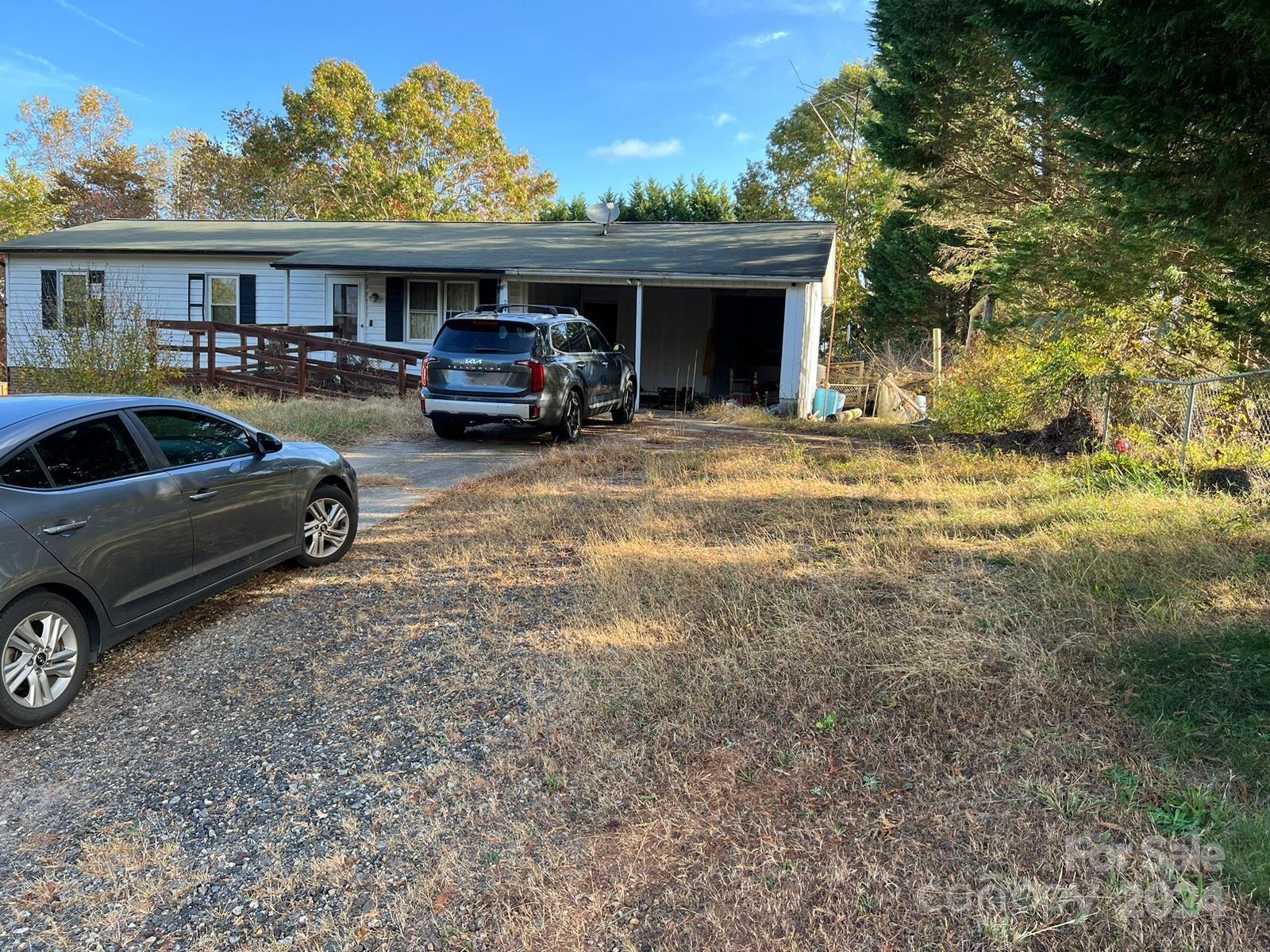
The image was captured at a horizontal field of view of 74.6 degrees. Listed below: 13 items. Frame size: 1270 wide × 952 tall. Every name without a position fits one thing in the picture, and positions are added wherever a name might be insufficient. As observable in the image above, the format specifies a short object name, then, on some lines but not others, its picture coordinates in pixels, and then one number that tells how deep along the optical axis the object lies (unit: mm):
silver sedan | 3717
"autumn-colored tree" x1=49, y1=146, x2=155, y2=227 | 44188
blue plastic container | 17609
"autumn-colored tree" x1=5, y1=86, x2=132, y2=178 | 44031
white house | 17594
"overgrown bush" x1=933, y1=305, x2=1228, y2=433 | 9898
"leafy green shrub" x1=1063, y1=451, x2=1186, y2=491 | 7852
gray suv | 10969
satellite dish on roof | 21672
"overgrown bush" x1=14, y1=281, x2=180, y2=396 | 10812
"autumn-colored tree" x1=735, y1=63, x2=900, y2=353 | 32875
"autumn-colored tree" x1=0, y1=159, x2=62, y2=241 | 31109
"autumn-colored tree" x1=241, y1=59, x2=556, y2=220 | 38750
